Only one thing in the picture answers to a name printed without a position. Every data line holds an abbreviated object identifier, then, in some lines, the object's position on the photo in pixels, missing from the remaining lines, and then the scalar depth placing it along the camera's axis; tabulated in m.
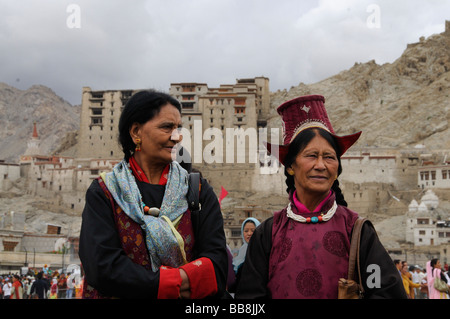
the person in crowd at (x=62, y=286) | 14.55
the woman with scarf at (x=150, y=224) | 2.84
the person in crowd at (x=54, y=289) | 13.91
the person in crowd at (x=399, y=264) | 9.45
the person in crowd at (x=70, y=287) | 13.07
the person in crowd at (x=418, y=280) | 12.49
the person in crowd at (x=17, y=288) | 12.34
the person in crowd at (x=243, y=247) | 4.12
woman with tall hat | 3.06
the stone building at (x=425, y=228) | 39.81
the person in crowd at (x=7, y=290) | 13.13
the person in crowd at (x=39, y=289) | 11.64
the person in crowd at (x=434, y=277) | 9.36
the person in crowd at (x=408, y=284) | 9.64
